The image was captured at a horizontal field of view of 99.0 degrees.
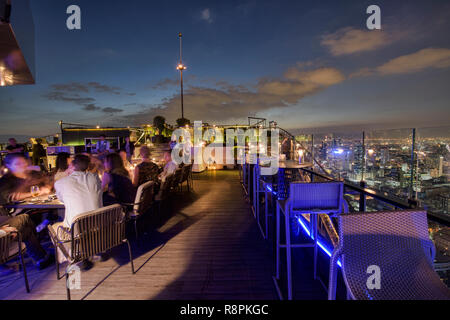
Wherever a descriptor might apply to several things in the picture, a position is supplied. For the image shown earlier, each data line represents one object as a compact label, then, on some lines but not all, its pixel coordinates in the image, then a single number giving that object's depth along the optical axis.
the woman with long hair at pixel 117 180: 3.47
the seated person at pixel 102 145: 9.52
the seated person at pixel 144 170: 4.23
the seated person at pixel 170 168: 4.91
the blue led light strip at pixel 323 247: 2.66
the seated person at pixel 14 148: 6.30
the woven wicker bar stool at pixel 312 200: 1.88
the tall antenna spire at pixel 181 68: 18.39
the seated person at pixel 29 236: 2.41
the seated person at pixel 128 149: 9.76
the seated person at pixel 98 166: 4.58
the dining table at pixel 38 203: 2.67
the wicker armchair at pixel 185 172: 5.58
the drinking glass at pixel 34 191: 3.01
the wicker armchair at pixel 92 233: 1.92
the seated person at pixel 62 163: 3.52
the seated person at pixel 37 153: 10.24
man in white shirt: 2.25
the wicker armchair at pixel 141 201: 3.05
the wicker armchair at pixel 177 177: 4.87
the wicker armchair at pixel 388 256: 1.17
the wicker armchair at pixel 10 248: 1.89
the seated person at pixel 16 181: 2.79
